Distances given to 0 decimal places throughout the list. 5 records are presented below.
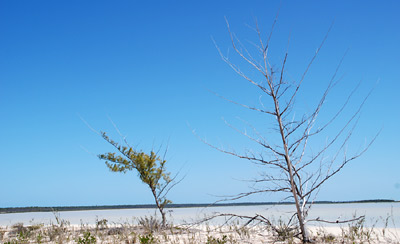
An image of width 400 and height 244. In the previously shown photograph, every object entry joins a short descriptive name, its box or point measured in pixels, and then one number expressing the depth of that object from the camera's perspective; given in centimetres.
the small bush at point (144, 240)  658
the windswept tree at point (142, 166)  1205
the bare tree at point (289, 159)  709
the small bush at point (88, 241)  705
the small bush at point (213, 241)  663
